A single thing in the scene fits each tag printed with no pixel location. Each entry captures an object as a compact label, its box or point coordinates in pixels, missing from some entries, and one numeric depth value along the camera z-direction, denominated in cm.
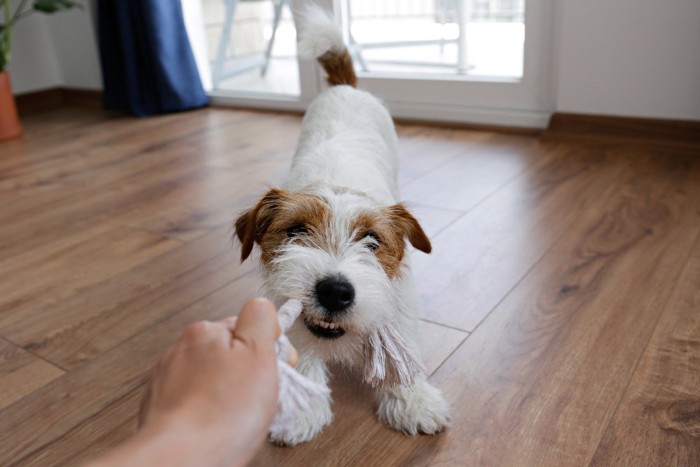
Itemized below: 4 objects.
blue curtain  364
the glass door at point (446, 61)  285
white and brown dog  95
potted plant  344
